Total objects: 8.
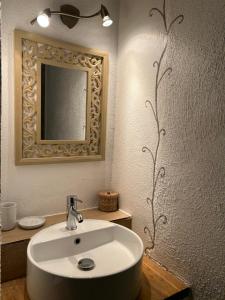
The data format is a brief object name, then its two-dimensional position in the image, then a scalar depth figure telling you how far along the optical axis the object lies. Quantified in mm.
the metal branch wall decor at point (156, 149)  1146
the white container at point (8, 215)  1151
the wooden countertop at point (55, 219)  1107
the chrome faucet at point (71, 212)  1156
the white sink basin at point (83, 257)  831
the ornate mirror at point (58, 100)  1221
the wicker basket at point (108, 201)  1456
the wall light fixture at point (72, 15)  1265
